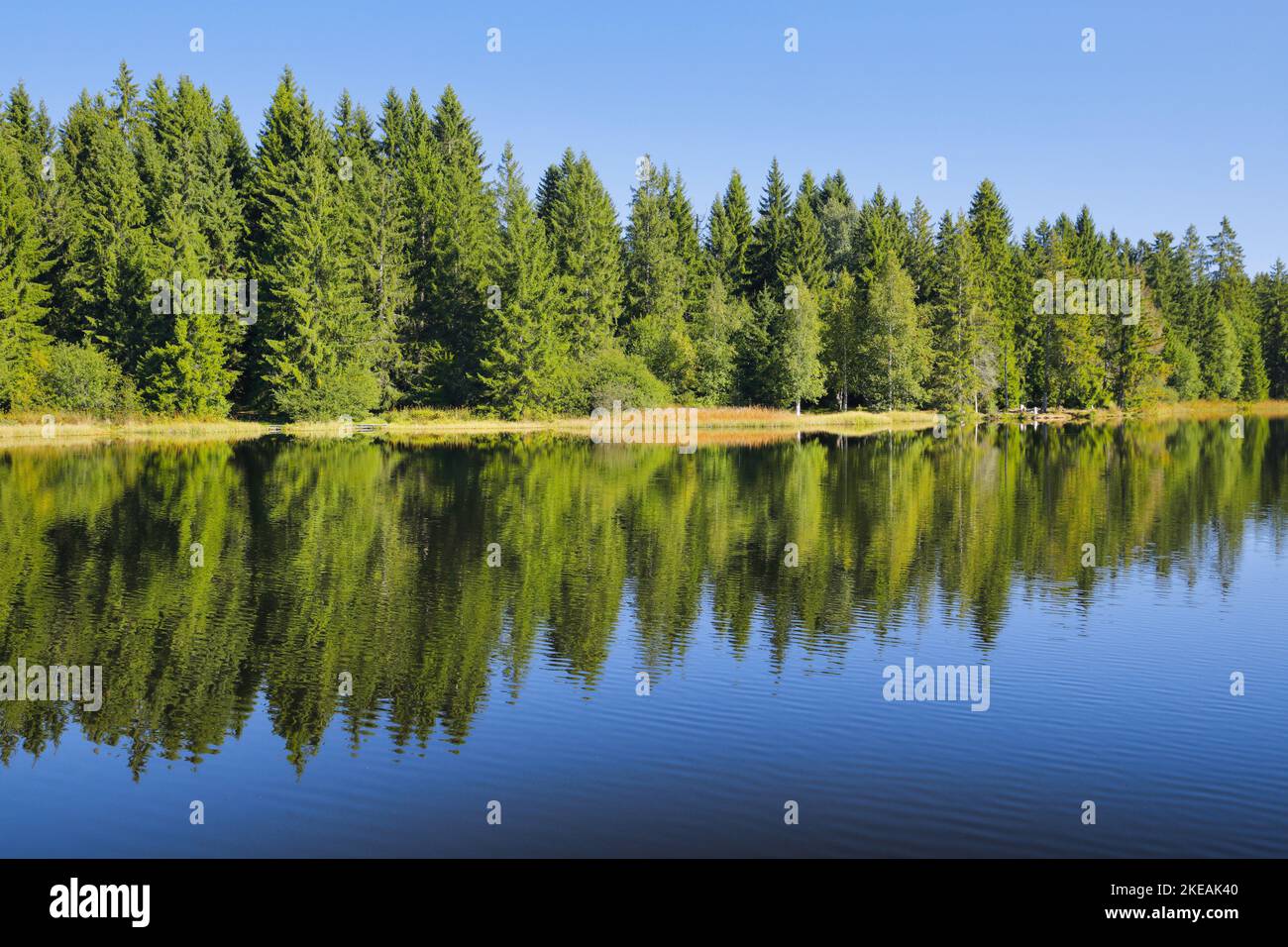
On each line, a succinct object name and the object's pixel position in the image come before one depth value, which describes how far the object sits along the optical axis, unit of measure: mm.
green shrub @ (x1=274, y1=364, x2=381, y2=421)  80375
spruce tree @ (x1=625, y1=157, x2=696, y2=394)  96438
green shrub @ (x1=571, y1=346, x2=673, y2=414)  89000
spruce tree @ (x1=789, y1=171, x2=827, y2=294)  108500
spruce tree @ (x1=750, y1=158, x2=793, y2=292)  112688
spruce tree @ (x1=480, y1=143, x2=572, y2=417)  85812
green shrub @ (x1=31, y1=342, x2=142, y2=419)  73750
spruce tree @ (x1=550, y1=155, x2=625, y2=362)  95875
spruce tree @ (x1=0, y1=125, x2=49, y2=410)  72750
